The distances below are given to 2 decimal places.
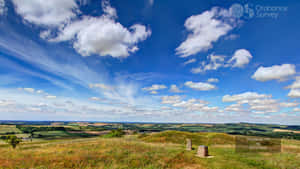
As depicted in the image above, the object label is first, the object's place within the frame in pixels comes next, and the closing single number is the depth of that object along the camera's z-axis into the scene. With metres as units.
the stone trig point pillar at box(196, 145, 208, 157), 25.69
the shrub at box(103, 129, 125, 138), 85.01
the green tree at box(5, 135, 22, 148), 43.33
